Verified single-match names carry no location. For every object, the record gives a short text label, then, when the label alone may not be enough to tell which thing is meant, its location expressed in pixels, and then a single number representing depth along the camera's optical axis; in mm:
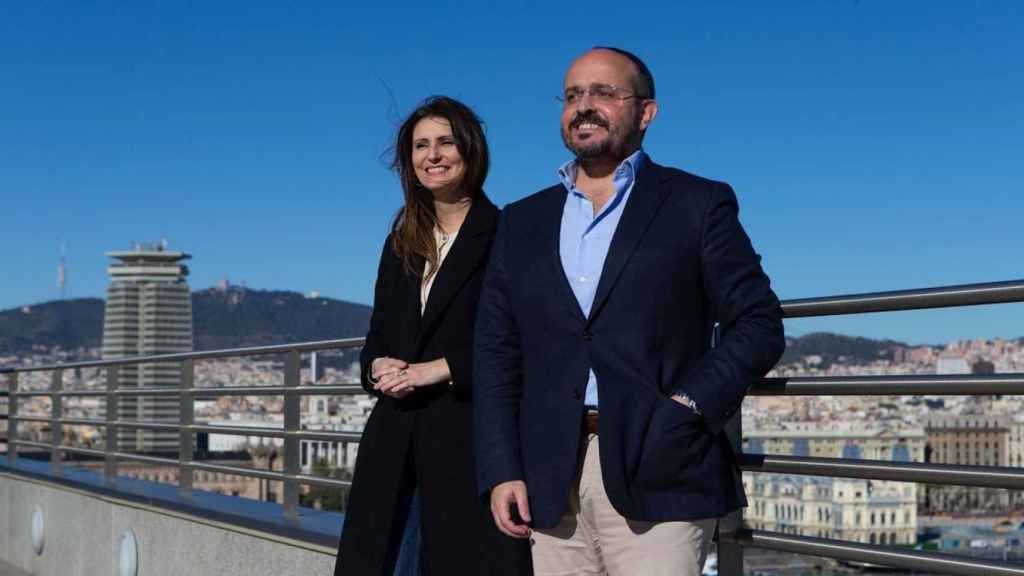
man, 2377
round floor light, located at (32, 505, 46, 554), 8414
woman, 3123
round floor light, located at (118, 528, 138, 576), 6605
